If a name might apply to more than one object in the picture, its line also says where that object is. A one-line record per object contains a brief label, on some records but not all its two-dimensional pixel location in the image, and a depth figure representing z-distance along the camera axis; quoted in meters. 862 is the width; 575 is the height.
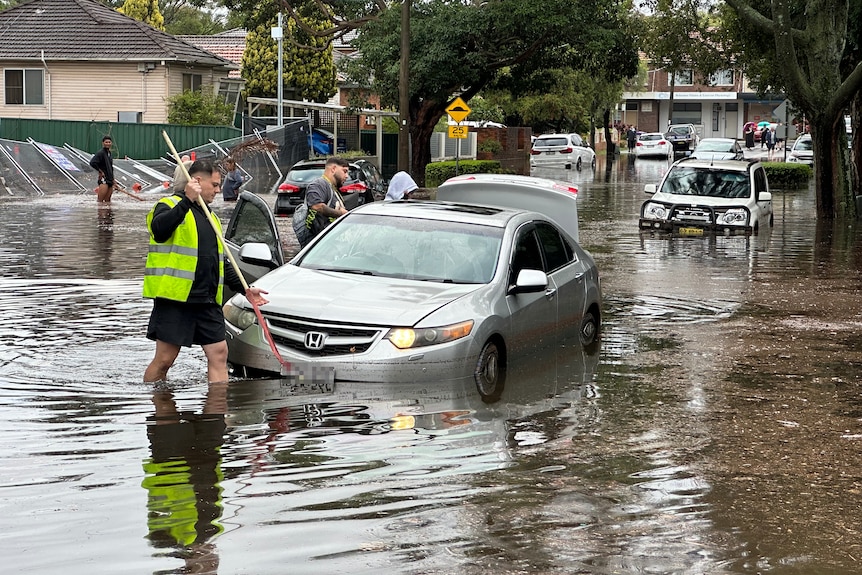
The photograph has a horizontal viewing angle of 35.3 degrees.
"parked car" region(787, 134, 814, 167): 56.88
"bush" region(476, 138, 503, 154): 60.22
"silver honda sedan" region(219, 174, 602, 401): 8.91
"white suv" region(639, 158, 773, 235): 24.97
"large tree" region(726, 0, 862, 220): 29.11
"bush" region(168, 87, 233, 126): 44.88
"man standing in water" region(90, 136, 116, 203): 31.53
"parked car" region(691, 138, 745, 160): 48.96
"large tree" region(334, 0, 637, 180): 38.19
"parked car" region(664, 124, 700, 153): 79.62
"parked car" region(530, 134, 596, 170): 59.28
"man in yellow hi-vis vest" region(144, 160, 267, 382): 8.36
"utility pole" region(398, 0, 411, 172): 32.59
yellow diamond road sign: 36.78
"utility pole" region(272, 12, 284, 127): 41.16
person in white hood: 17.72
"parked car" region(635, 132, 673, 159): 75.69
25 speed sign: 37.19
